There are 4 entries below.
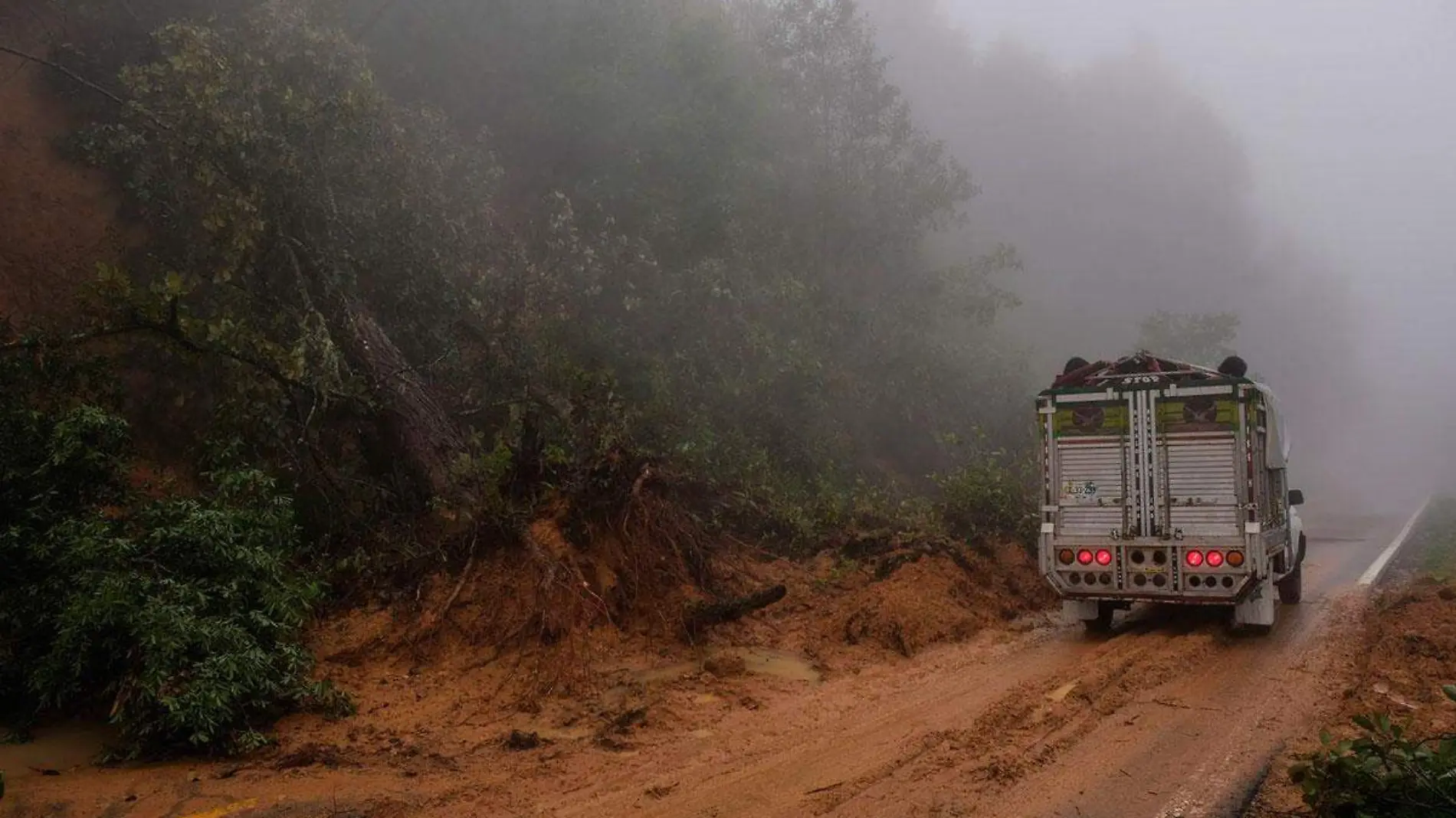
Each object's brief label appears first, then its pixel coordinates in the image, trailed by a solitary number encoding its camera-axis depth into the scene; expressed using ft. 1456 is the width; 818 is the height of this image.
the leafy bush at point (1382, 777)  13.07
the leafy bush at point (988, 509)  43.57
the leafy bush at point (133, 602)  20.10
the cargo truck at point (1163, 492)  28.71
